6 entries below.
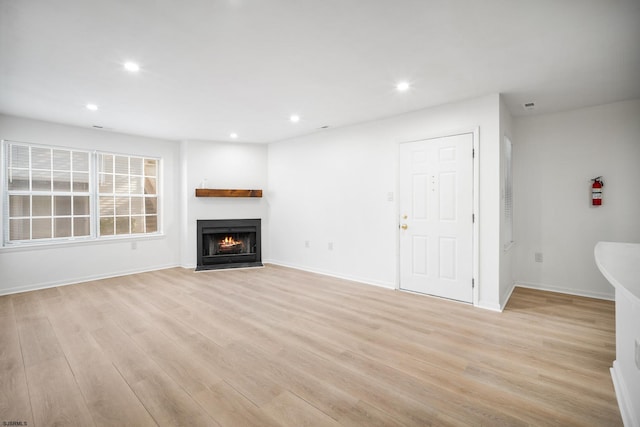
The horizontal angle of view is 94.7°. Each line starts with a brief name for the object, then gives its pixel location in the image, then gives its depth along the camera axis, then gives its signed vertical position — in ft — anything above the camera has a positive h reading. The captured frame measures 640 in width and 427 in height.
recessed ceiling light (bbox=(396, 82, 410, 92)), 10.35 +4.51
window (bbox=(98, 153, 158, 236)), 17.11 +1.16
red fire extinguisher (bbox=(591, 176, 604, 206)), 12.52 +0.83
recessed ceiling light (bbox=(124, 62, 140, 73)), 8.91 +4.52
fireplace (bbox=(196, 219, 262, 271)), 19.15 -2.08
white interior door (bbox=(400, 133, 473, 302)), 12.10 -0.21
